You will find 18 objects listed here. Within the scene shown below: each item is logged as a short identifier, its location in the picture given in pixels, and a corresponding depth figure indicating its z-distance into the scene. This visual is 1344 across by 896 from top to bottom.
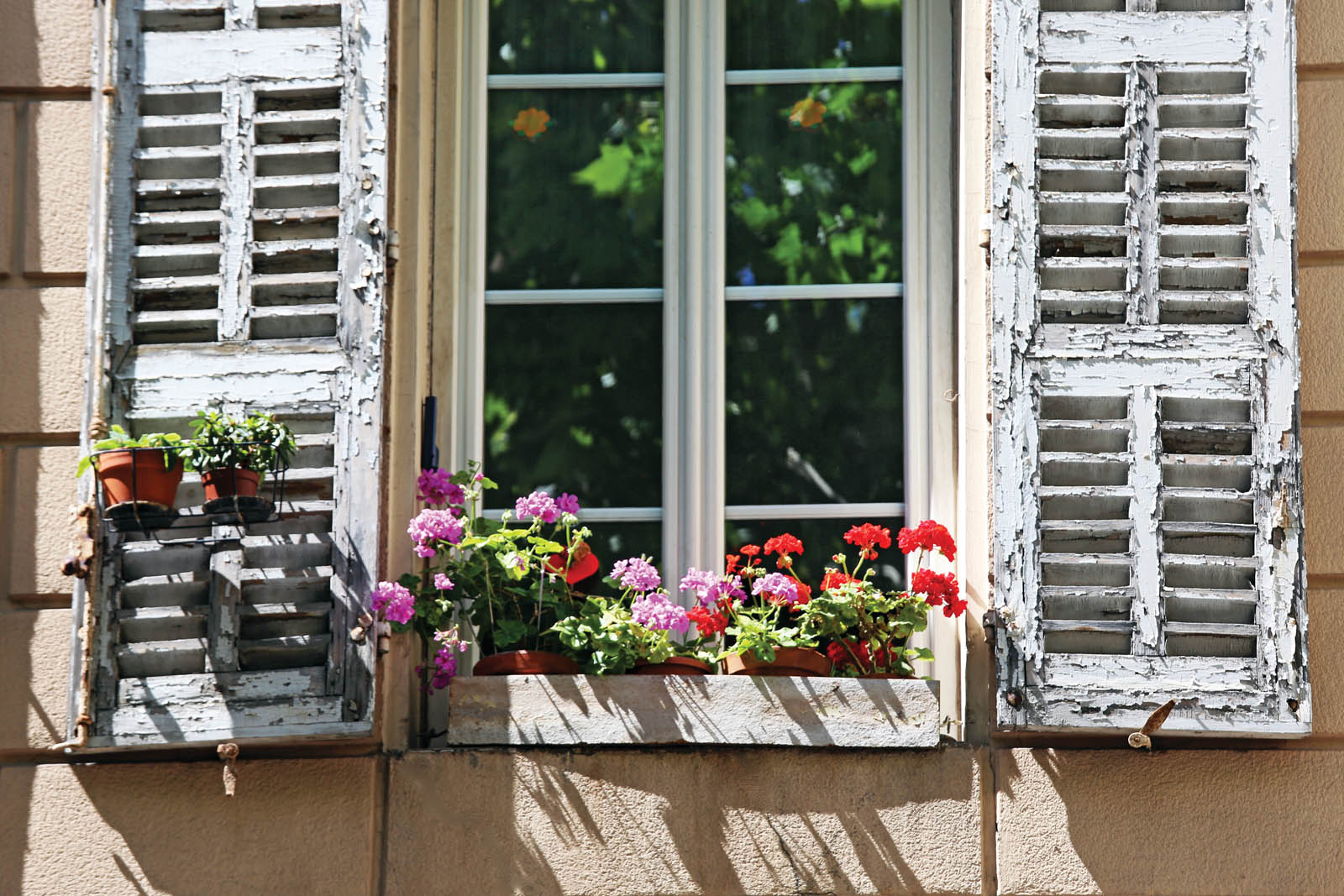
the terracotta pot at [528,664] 7.91
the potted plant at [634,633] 7.84
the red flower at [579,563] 8.23
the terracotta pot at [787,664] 7.84
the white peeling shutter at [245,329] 7.69
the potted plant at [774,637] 7.84
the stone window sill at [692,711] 7.69
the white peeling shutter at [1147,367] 7.57
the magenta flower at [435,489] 8.23
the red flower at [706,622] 7.95
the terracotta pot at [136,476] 7.57
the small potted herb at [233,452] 7.49
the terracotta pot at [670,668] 7.90
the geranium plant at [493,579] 7.93
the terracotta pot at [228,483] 7.50
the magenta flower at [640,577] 7.98
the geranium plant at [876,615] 7.94
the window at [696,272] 8.90
